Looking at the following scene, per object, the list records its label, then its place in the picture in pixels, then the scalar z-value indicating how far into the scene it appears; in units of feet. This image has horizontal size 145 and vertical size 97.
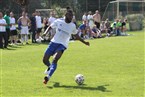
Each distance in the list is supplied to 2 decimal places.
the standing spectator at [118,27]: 116.86
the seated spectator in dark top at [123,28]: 119.55
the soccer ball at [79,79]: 37.24
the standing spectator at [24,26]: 87.49
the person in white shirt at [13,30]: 84.95
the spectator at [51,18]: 92.43
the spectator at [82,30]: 104.17
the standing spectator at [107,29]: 115.61
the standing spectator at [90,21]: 110.36
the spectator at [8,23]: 81.99
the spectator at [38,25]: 92.72
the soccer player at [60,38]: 38.63
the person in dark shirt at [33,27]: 91.20
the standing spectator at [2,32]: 77.15
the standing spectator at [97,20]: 108.92
